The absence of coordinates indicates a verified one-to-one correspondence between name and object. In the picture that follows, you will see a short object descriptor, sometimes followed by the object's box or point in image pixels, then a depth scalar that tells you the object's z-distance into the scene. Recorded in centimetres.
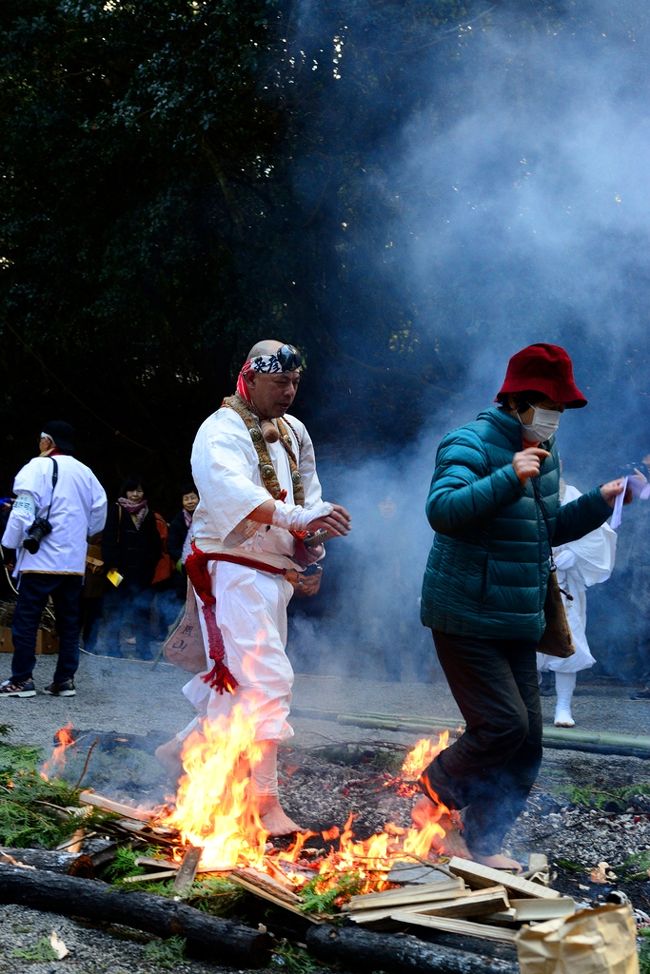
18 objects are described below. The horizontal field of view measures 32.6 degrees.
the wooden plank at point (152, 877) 371
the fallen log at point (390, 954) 304
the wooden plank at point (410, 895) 344
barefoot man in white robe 459
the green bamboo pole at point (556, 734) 662
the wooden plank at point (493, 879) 351
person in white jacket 840
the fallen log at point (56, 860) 386
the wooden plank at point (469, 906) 339
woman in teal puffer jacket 416
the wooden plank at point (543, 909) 328
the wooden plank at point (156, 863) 388
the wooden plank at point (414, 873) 364
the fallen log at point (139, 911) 331
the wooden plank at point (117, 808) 435
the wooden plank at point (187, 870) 367
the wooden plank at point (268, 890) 348
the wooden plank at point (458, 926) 326
